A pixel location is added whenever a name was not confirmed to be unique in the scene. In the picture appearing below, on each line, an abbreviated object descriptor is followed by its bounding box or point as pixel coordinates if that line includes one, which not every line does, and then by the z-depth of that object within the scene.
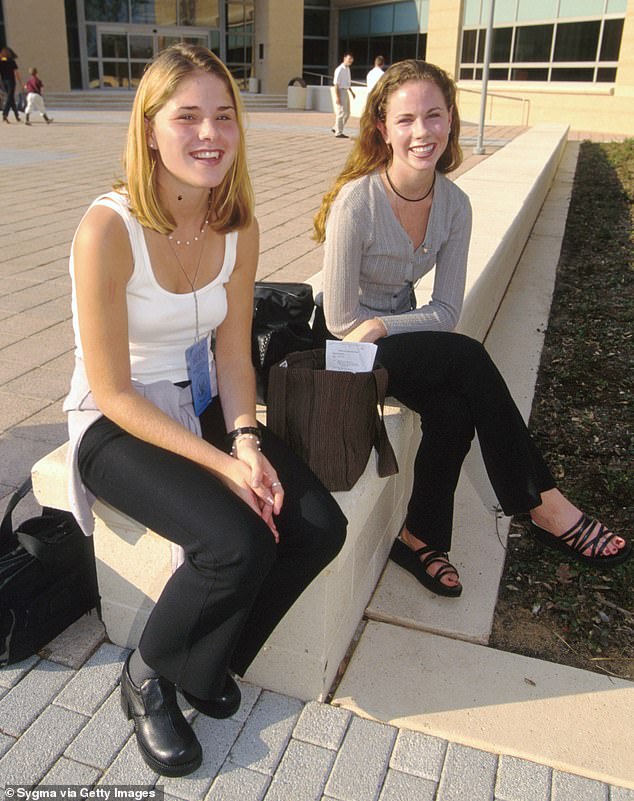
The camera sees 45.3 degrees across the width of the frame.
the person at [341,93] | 17.38
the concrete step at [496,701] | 2.04
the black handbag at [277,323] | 2.59
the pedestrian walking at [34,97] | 19.44
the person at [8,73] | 20.16
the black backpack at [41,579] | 2.21
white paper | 2.29
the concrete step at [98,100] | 26.48
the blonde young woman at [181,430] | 1.89
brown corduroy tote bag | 2.20
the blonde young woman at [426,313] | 2.56
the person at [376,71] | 15.86
